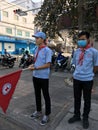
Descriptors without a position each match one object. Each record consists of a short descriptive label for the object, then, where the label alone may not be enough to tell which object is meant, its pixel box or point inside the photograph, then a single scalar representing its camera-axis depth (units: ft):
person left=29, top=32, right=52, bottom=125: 5.60
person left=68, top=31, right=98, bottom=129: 5.22
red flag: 5.49
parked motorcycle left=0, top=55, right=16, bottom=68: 21.24
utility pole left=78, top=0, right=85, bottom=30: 11.64
